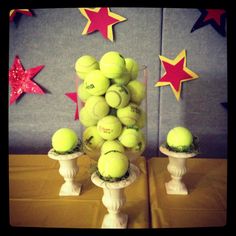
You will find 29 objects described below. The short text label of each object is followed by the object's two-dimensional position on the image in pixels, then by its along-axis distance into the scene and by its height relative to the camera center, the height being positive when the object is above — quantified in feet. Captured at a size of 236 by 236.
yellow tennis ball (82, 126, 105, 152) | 2.53 -0.23
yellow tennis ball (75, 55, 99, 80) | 2.47 +0.50
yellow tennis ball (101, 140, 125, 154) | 2.34 -0.28
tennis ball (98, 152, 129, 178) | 1.89 -0.37
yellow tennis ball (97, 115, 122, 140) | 2.37 -0.10
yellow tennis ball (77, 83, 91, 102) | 2.57 +0.24
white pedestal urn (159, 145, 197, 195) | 2.48 -0.55
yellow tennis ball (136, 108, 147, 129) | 2.60 -0.03
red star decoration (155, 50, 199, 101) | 3.57 +0.63
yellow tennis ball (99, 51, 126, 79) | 2.27 +0.47
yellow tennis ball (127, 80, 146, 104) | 2.49 +0.27
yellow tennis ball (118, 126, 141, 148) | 2.45 -0.19
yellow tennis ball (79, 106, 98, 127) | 2.52 -0.01
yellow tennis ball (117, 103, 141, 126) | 2.45 +0.03
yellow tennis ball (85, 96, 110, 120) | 2.41 +0.09
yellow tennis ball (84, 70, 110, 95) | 2.34 +0.32
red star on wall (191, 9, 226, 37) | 3.40 +1.31
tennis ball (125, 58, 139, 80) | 2.55 +0.50
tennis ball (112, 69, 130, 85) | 2.40 +0.36
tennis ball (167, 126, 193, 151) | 2.41 -0.21
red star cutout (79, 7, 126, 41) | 3.45 +1.34
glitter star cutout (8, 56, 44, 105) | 3.71 +0.53
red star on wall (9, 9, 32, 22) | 3.46 +1.43
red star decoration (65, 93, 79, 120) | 3.77 +0.31
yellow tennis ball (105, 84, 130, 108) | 2.33 +0.20
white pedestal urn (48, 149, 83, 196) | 2.43 -0.55
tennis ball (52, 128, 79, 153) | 2.42 -0.24
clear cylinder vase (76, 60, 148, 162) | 2.53 -0.07
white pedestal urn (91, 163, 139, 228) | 1.89 -0.64
